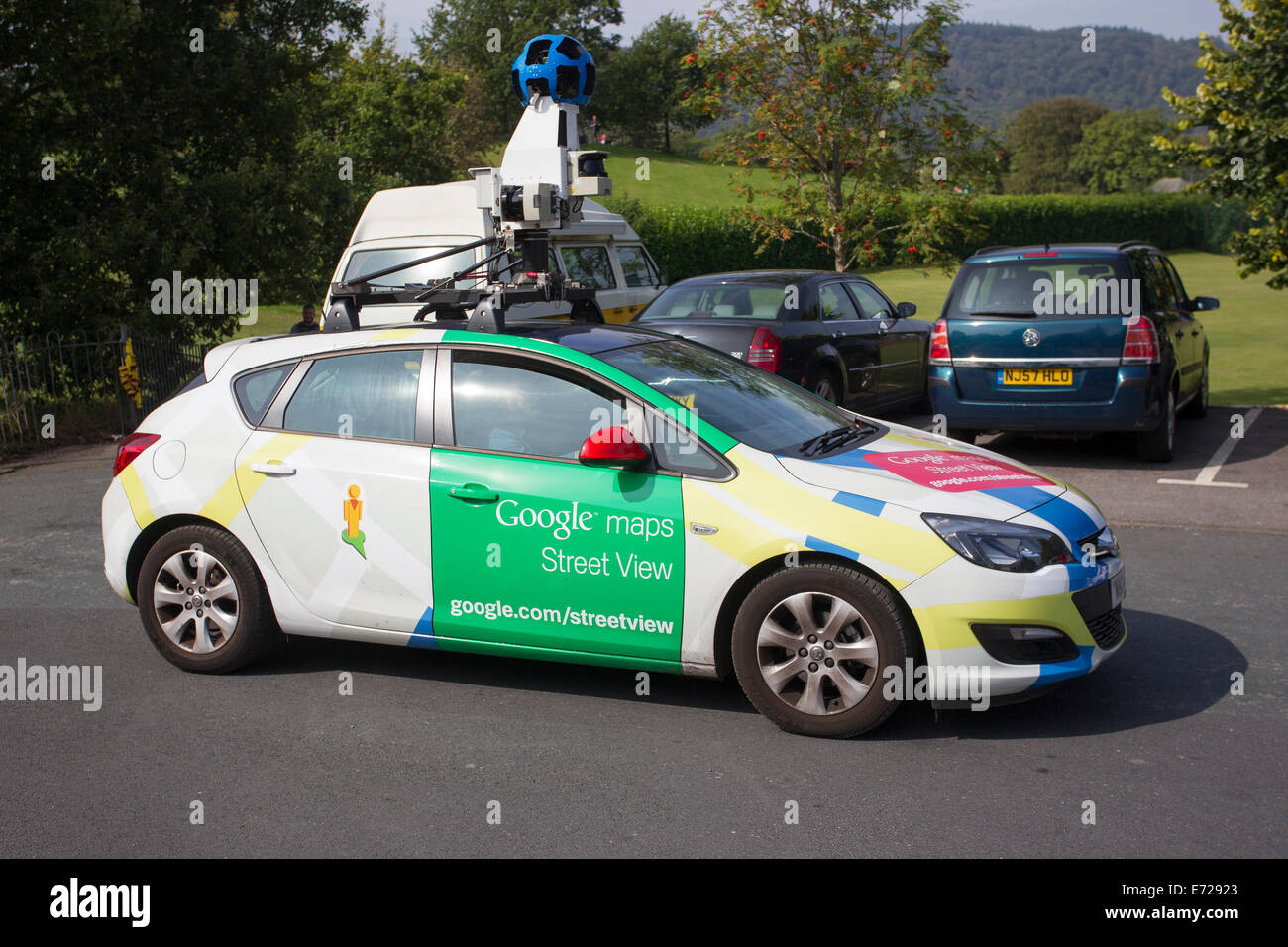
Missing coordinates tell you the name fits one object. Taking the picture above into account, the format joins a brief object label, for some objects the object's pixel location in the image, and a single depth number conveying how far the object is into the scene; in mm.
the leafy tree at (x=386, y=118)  33156
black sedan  11055
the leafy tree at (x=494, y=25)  64250
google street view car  4691
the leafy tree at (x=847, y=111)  16281
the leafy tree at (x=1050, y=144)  133500
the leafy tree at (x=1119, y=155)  118000
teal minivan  10195
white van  12234
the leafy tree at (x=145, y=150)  15898
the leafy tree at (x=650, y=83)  90750
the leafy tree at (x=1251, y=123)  12125
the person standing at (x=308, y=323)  13672
